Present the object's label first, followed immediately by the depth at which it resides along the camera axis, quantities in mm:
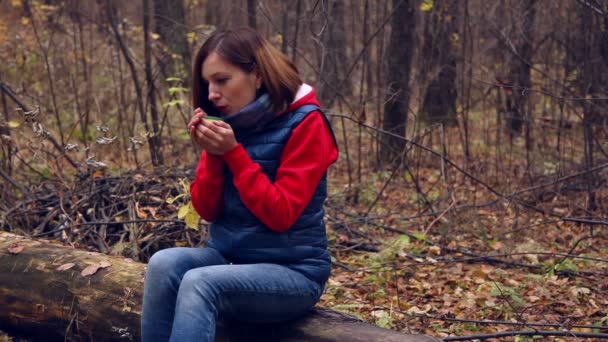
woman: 2867
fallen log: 3115
